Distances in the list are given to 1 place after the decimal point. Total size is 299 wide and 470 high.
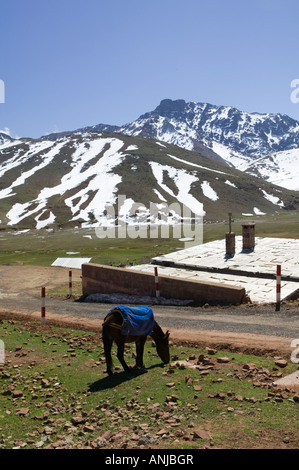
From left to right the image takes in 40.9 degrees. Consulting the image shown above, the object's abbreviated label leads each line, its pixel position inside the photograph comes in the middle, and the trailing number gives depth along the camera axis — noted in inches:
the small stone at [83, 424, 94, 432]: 247.3
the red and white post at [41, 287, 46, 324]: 563.5
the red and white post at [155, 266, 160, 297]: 716.0
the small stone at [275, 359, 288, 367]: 338.3
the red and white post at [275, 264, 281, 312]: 581.9
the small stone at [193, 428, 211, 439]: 226.2
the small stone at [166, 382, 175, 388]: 309.4
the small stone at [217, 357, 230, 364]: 362.0
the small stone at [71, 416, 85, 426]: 260.2
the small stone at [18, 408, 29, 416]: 277.1
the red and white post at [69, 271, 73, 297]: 835.5
